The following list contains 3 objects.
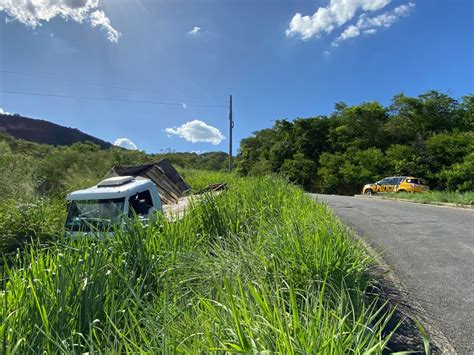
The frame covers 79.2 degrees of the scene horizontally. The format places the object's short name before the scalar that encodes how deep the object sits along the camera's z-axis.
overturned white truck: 6.22
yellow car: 21.61
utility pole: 28.38
